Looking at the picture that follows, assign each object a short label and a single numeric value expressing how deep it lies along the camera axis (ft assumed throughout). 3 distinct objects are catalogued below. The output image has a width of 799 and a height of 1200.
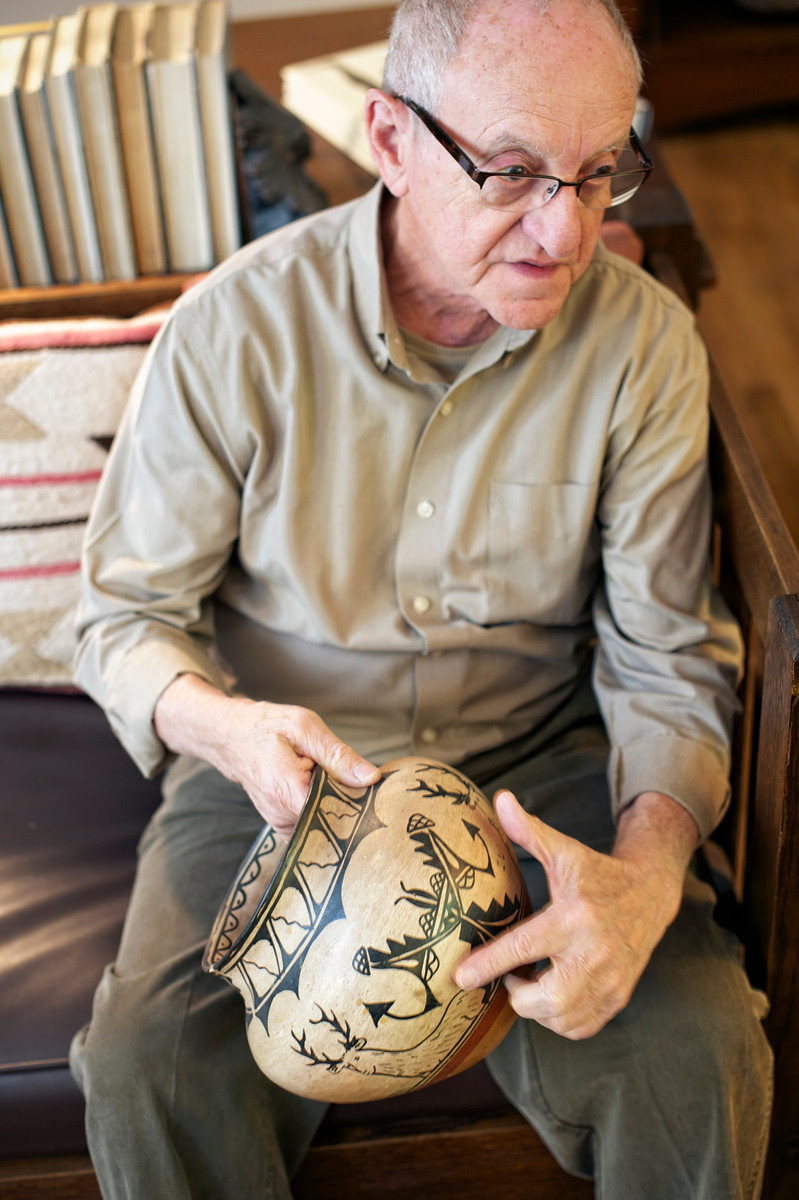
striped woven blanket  5.12
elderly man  3.55
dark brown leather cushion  4.07
